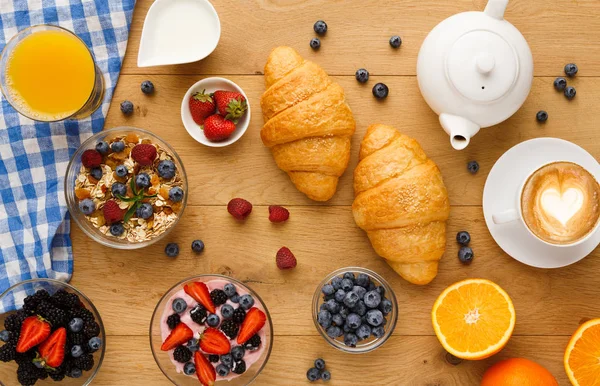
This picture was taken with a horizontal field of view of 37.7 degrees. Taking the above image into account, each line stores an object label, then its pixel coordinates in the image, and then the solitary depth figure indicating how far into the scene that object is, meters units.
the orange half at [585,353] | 0.83
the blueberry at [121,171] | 0.83
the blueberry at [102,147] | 0.84
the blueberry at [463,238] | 0.86
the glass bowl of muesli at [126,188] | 0.84
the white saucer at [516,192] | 0.84
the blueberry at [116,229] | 0.84
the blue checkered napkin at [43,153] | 0.86
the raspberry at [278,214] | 0.86
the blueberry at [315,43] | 0.86
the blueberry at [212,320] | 0.81
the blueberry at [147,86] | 0.86
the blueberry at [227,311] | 0.82
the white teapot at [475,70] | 0.78
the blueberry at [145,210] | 0.83
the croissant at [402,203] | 0.83
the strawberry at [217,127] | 0.84
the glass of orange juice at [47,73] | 0.83
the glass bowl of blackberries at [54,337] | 0.80
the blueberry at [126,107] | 0.87
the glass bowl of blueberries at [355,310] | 0.82
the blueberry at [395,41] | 0.87
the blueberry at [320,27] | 0.86
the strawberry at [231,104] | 0.84
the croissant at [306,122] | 0.83
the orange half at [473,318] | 0.82
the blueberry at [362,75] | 0.86
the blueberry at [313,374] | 0.86
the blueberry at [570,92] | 0.87
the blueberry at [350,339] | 0.83
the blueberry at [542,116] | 0.87
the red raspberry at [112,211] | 0.83
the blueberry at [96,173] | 0.85
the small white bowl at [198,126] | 0.86
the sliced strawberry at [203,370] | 0.82
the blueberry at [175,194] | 0.83
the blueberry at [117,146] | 0.84
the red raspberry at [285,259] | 0.86
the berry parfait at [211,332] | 0.82
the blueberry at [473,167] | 0.87
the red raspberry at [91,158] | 0.84
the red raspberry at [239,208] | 0.85
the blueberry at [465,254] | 0.86
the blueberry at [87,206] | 0.83
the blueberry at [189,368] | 0.83
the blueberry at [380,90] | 0.86
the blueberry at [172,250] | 0.86
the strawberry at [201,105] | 0.85
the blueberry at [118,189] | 0.83
